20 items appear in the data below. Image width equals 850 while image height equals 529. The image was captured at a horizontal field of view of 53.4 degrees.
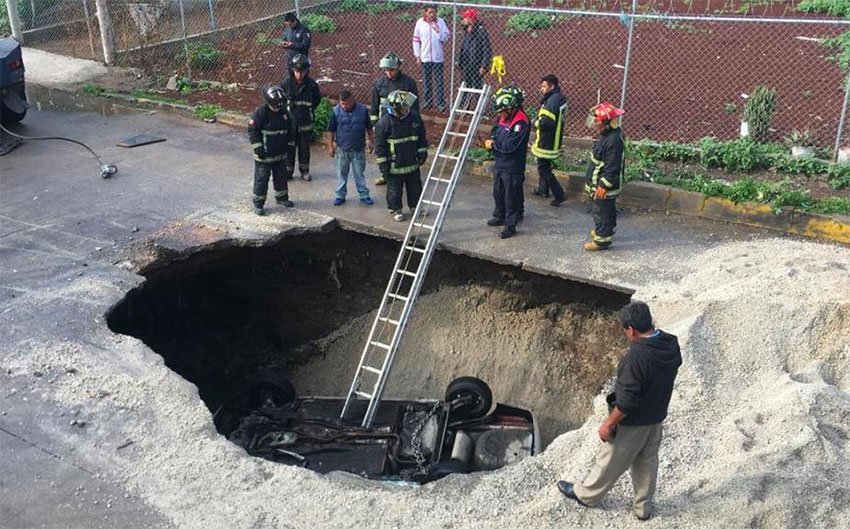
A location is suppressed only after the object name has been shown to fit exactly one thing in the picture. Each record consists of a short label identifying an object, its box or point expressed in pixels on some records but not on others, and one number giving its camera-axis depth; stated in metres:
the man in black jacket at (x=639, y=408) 5.44
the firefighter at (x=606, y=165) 9.26
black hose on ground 12.16
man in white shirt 14.12
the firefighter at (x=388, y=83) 11.19
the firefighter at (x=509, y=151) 9.85
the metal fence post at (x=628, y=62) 11.58
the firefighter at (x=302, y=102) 11.69
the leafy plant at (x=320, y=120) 13.47
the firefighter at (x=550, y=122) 10.66
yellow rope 12.44
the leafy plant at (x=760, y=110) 11.88
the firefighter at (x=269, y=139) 10.48
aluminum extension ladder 8.66
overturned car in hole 7.69
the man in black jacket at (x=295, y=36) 14.35
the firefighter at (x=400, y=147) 10.18
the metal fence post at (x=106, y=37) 17.12
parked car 13.08
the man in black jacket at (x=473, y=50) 13.88
